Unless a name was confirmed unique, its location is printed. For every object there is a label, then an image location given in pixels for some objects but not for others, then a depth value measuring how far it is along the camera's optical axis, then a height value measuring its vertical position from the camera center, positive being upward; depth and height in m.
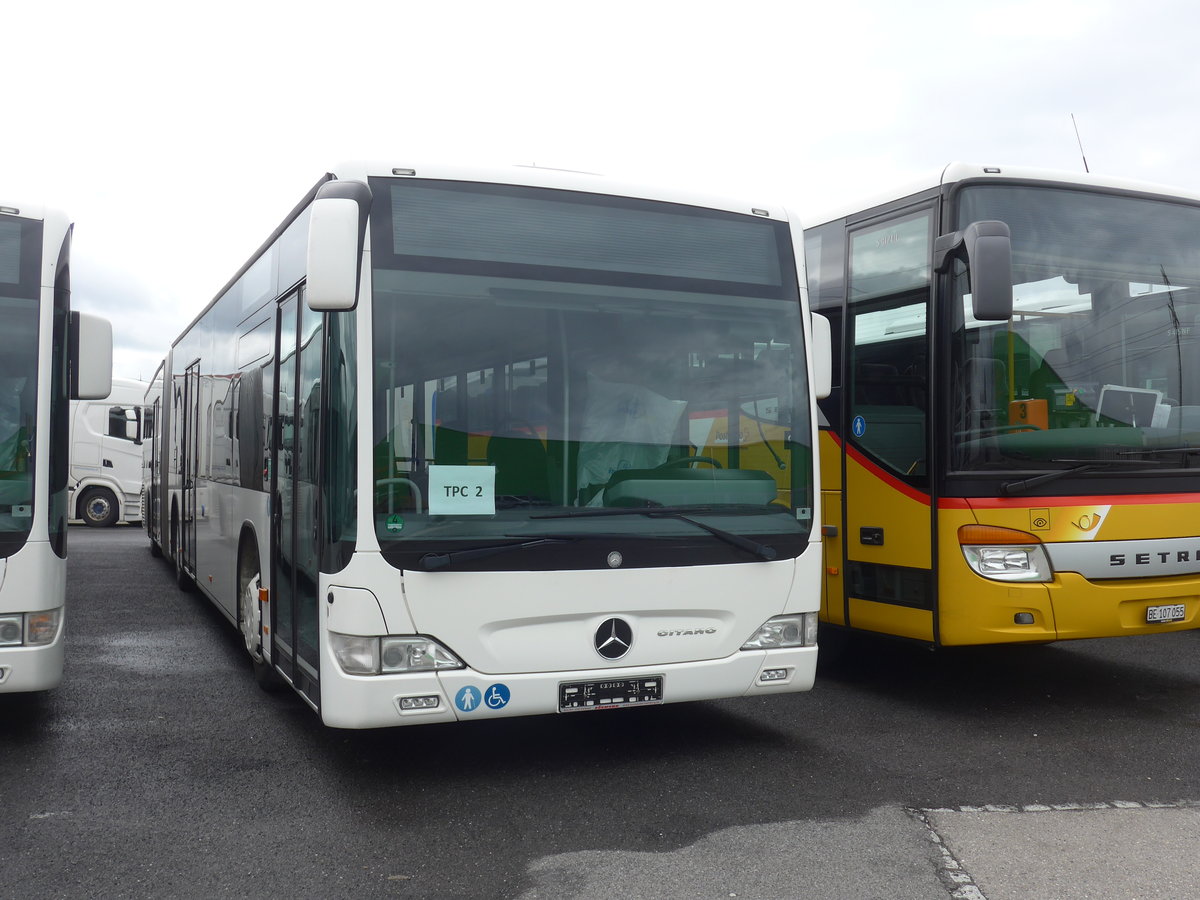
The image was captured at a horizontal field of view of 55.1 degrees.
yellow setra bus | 6.25 +0.30
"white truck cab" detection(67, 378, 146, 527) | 22.17 +0.20
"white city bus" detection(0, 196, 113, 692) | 5.37 +0.18
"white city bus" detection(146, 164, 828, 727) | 4.80 +0.10
